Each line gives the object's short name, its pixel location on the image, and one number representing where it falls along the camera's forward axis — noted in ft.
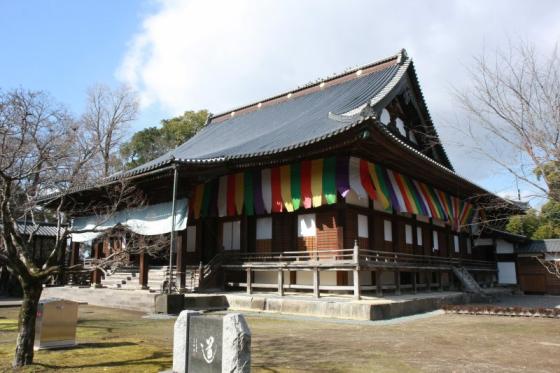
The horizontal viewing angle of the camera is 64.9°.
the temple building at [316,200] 49.62
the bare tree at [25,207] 19.83
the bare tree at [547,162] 18.93
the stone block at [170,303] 43.27
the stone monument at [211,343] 15.88
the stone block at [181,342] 18.01
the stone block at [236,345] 15.78
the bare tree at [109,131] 118.52
